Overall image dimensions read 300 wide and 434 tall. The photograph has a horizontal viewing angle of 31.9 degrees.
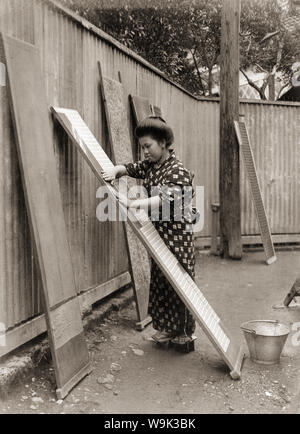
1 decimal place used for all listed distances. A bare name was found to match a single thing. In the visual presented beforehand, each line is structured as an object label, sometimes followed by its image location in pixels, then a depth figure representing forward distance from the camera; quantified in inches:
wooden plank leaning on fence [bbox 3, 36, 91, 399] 135.4
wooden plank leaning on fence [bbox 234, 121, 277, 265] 350.6
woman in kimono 160.4
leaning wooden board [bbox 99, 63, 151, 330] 205.3
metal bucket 163.2
